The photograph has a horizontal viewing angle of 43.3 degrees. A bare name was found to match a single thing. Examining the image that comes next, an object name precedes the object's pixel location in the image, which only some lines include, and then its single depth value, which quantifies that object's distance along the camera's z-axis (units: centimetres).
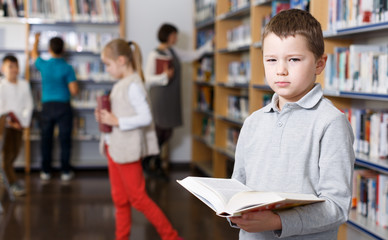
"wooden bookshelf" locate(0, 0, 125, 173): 570
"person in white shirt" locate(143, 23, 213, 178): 520
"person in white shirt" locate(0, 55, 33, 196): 461
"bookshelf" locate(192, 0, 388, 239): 254
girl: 284
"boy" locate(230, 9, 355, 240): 111
